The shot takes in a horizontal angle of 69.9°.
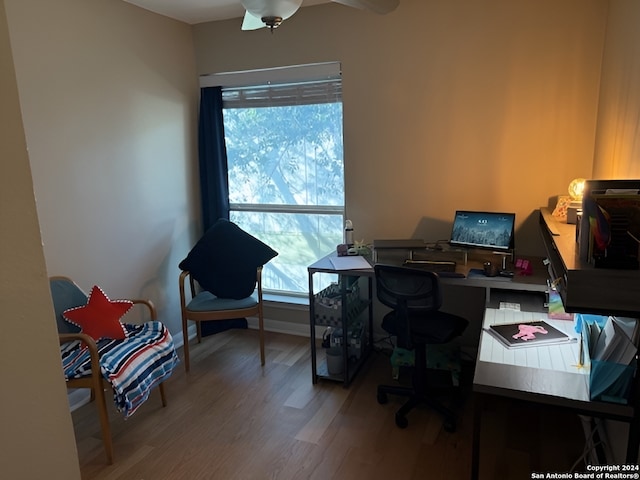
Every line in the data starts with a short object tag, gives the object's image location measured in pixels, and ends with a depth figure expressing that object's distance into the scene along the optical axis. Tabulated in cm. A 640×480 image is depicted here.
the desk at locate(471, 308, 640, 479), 151
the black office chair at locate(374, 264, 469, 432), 243
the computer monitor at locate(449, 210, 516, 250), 280
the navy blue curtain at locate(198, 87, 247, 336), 376
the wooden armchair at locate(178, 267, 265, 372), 323
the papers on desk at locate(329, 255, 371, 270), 288
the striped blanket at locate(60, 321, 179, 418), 235
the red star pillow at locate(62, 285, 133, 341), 256
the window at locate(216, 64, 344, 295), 351
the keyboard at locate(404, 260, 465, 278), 262
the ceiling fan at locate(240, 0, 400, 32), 172
